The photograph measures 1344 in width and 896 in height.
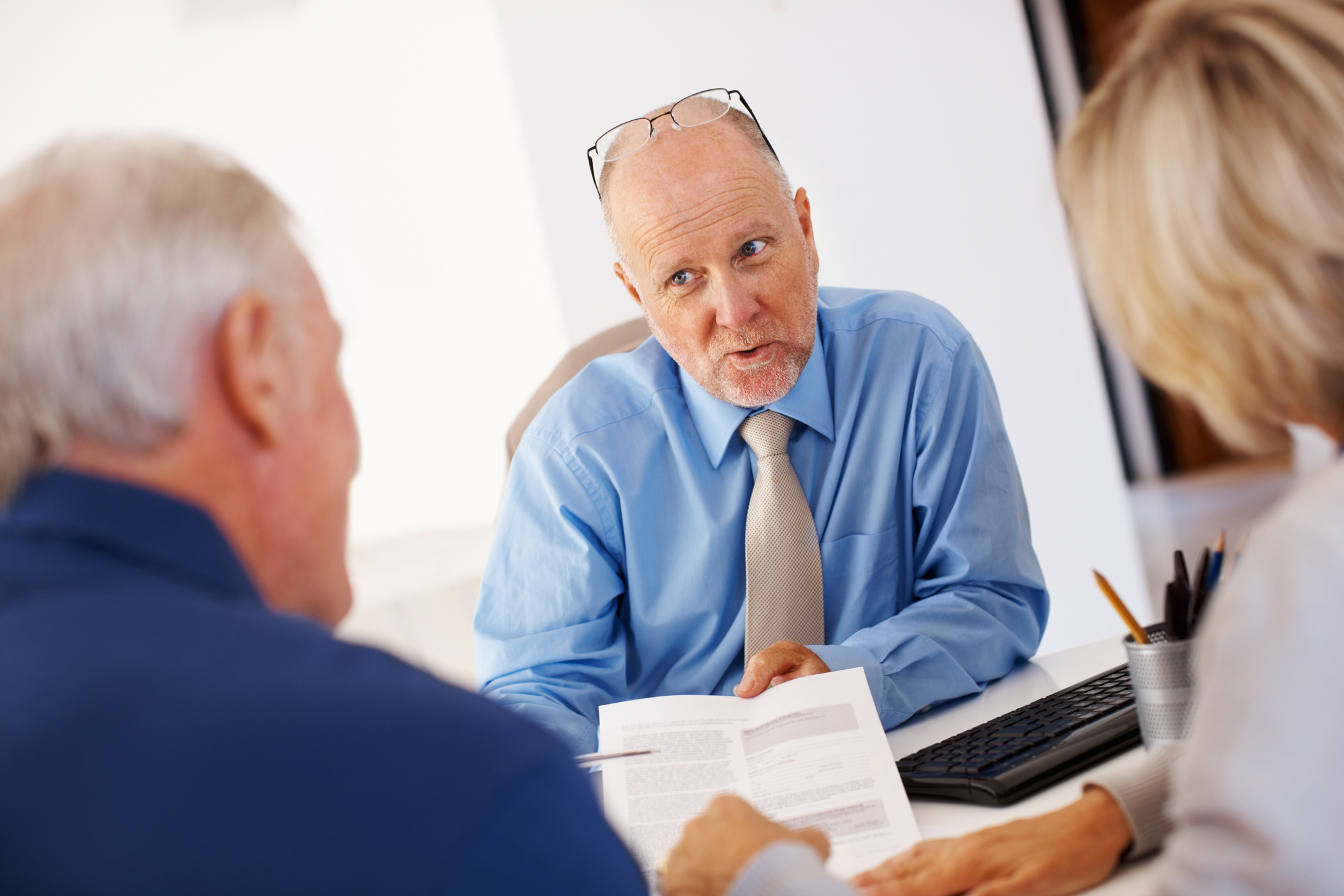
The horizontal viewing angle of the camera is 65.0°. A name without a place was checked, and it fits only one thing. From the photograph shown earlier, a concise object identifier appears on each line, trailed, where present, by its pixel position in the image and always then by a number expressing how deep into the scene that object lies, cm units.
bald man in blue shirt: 157
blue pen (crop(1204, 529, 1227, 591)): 91
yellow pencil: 90
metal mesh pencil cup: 90
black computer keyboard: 93
